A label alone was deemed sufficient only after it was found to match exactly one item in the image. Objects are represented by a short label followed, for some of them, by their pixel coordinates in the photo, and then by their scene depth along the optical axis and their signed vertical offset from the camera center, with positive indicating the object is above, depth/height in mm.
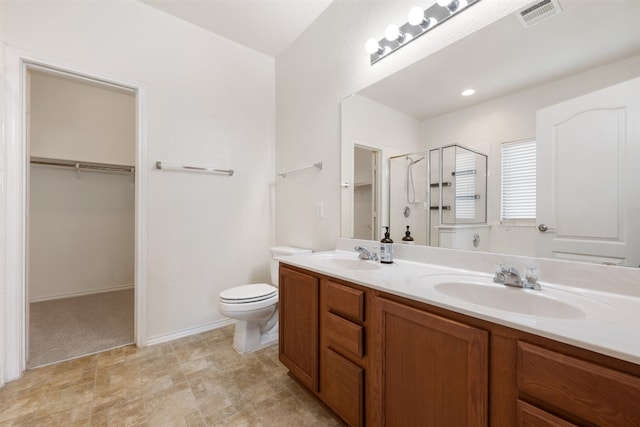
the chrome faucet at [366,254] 1641 -266
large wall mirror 917 +374
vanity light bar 1338 +1065
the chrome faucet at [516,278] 979 -249
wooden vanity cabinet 576 -471
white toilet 1889 -748
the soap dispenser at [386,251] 1542 -231
